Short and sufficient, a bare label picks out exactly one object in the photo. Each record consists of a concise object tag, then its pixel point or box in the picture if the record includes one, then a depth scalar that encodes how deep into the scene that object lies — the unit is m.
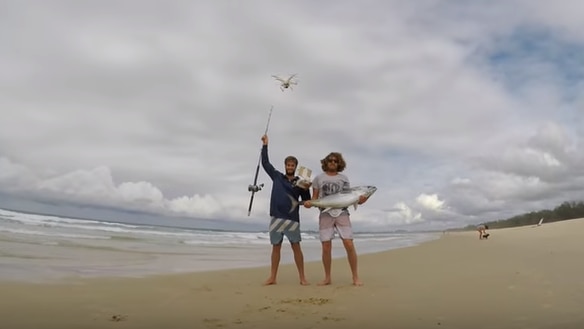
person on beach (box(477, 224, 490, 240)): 21.86
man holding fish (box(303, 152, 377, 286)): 6.01
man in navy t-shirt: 6.25
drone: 6.92
